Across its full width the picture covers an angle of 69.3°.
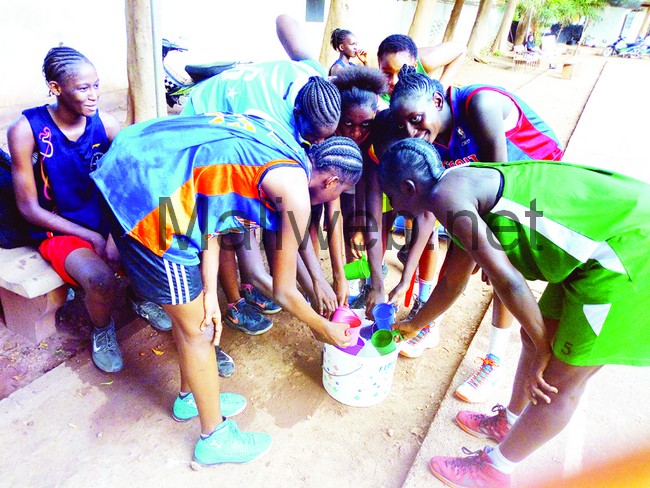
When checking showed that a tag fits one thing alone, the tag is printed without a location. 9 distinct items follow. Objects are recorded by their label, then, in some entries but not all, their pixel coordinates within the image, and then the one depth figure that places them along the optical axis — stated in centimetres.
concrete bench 210
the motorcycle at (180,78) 590
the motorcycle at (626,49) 2492
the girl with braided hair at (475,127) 195
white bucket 206
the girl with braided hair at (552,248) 136
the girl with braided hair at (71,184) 212
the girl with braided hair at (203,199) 148
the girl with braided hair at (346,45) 347
